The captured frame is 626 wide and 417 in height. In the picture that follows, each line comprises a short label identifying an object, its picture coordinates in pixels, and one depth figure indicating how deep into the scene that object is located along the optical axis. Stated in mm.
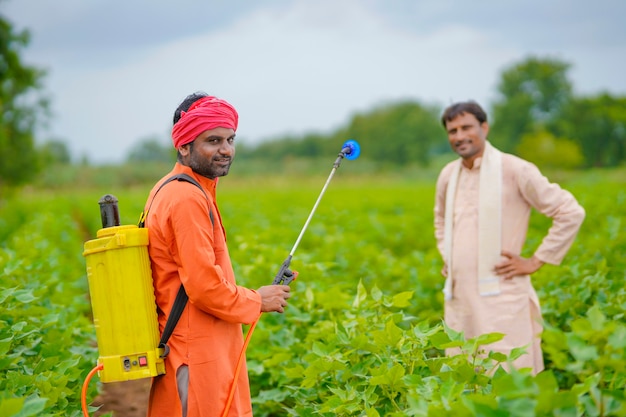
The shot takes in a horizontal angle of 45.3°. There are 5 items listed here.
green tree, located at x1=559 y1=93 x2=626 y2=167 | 79062
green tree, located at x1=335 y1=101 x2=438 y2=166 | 95625
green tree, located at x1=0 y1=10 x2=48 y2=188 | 33344
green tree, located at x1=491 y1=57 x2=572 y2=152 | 85750
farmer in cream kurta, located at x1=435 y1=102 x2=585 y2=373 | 4504
